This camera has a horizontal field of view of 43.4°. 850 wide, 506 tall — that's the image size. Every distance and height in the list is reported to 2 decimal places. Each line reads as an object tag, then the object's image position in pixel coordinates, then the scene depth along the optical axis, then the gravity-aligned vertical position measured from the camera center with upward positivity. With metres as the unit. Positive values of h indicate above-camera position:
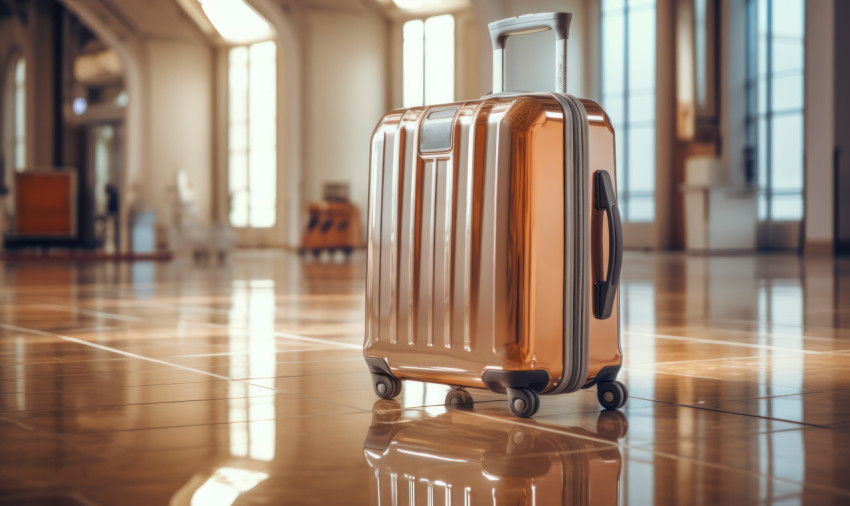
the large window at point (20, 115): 30.17 +3.53
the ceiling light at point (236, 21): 26.00 +5.48
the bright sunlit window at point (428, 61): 25.42 +4.27
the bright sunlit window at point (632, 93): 23.00 +3.17
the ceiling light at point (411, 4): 24.95 +5.50
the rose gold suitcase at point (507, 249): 2.01 -0.02
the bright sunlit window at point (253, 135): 28.16 +2.77
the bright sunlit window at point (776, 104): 20.73 +2.65
